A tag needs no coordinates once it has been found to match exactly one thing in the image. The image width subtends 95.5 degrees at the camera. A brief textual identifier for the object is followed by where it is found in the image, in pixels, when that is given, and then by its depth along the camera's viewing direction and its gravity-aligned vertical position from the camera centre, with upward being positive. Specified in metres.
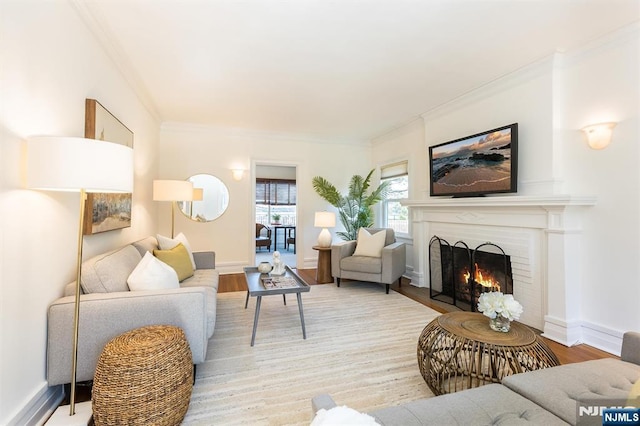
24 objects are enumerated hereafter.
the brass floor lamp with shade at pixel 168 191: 3.62 +0.31
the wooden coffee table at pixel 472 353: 1.63 -0.79
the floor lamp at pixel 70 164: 1.41 +0.25
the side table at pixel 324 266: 4.77 -0.81
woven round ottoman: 1.43 -0.85
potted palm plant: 5.50 +0.31
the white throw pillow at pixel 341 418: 0.80 -0.56
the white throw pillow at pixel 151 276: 2.06 -0.45
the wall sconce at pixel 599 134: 2.47 +0.73
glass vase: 1.80 -0.66
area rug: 1.78 -1.14
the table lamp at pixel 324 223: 4.85 -0.10
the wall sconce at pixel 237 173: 5.32 +0.78
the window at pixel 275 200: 9.62 +0.55
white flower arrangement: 1.75 -0.54
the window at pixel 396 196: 5.21 +0.40
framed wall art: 2.22 +0.15
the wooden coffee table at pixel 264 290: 2.60 -0.68
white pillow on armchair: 4.41 -0.41
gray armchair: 4.09 -0.68
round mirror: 5.17 +0.26
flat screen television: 3.12 +0.66
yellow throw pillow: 2.92 -0.45
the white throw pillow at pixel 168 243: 3.28 -0.32
